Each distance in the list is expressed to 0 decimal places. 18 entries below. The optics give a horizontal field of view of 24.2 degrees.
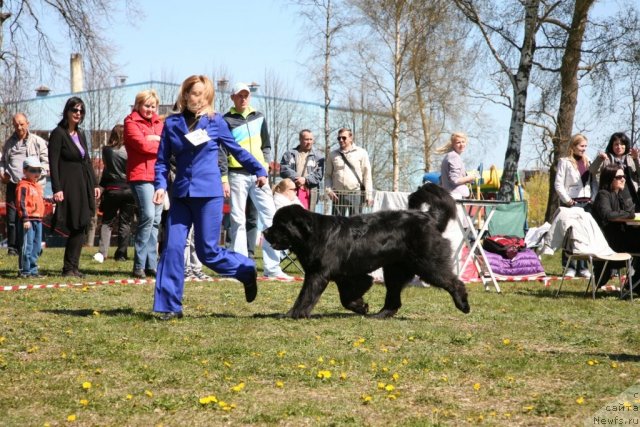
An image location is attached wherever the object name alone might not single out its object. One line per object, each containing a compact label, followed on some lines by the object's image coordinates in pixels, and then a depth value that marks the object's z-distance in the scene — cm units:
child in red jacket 1694
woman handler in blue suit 1157
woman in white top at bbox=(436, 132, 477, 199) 1841
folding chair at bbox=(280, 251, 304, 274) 1992
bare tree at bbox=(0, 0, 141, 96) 3329
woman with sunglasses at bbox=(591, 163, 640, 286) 1725
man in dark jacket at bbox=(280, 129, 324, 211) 2028
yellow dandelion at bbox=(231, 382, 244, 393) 779
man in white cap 1750
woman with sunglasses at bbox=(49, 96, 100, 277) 1667
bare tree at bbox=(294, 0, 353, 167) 5125
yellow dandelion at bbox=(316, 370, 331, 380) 834
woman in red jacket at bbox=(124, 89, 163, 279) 1665
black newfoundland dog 1219
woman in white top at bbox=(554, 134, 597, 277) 2030
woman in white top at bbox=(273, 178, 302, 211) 1846
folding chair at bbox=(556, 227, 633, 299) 1654
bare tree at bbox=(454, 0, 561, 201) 2941
